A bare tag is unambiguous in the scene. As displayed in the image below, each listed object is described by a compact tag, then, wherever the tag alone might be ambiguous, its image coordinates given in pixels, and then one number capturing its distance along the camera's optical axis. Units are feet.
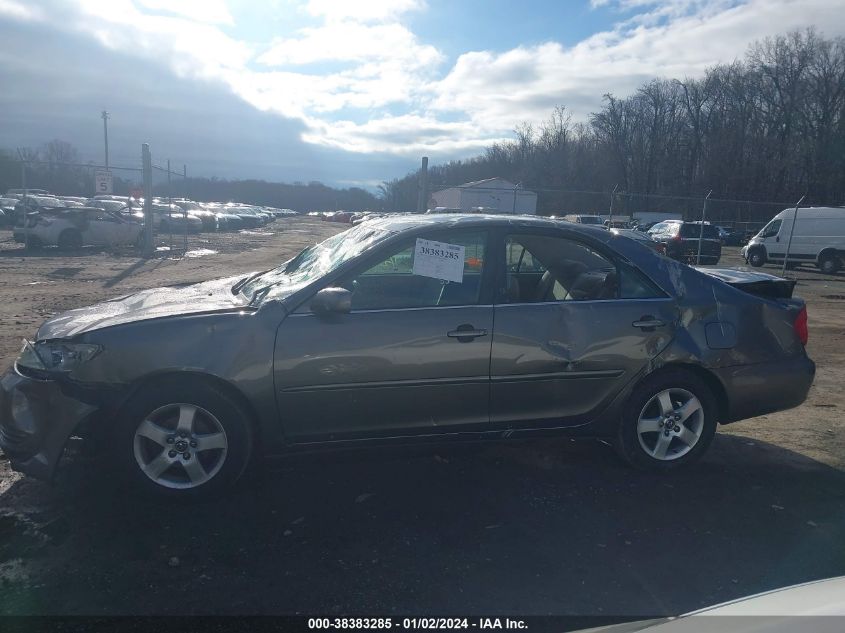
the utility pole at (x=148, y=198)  63.72
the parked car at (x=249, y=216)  155.86
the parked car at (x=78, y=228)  67.00
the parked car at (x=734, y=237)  135.03
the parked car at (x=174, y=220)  97.97
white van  72.38
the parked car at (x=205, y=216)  121.90
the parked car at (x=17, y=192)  127.58
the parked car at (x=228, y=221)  135.03
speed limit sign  67.37
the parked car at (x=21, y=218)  65.70
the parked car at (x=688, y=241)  75.35
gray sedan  12.16
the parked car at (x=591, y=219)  94.63
